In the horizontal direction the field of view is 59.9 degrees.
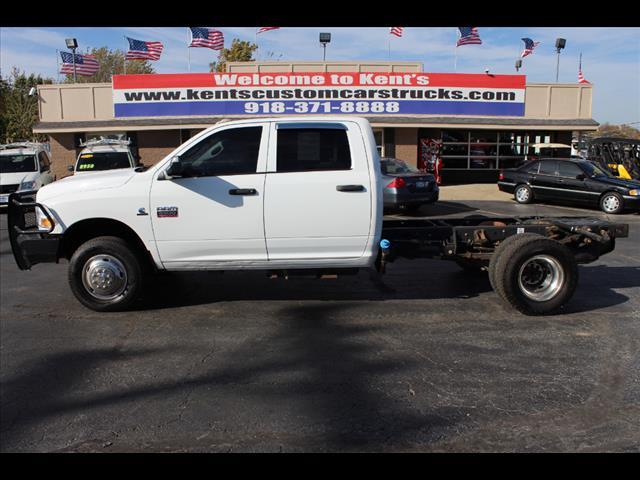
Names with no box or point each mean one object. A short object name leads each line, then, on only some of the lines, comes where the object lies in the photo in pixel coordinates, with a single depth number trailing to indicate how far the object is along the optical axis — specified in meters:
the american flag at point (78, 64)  25.19
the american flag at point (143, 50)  24.78
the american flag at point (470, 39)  23.97
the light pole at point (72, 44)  25.31
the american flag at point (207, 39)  23.73
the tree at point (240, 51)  44.50
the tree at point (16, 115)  43.62
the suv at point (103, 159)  15.44
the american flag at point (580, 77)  26.22
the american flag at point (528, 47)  26.70
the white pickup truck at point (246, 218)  5.82
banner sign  21.14
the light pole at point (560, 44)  26.70
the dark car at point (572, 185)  15.19
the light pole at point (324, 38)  25.98
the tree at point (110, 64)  53.22
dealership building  21.22
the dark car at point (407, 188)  14.28
